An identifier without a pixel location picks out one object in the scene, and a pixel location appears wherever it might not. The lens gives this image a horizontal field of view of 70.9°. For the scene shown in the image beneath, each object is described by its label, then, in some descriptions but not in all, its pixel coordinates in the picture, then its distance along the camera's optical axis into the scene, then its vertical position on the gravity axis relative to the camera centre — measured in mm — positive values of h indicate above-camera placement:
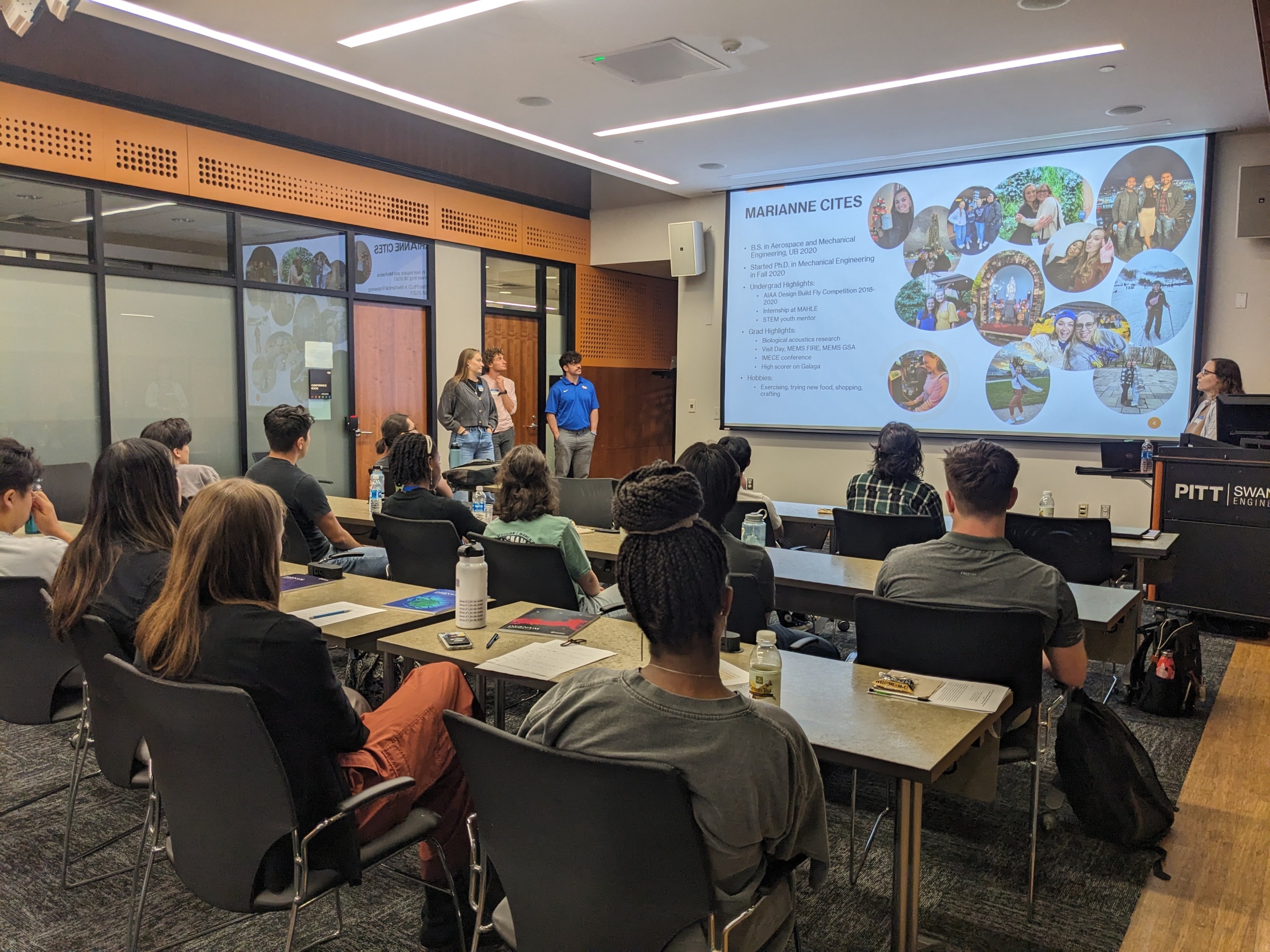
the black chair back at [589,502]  4828 -613
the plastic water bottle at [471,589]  2463 -557
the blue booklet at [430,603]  2701 -668
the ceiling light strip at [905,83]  4965 +1919
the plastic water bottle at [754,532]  3506 -551
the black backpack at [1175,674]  3787 -1184
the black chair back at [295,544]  4023 -721
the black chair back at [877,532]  3758 -595
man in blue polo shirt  9062 -287
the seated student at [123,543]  2223 -419
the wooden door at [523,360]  9289 +305
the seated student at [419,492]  3633 -435
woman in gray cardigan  7551 -191
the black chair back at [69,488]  4895 -592
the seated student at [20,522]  2674 -441
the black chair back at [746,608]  2578 -632
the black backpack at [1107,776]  2621 -1123
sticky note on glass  7469 +265
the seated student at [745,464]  4309 -356
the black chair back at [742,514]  4109 -579
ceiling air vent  5000 +1900
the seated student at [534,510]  3215 -446
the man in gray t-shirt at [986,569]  2301 -460
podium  4871 -707
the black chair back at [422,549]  3451 -638
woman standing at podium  5676 +99
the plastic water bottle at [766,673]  1869 -588
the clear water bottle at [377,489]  4594 -555
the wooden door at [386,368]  7910 +176
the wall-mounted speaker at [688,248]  8789 +1413
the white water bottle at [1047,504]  4629 -561
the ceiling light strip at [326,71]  4578 +1928
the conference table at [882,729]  1639 -667
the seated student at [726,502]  2738 -341
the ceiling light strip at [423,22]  4461 +1907
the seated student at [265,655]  1686 -514
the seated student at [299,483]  3955 -433
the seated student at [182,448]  4129 -302
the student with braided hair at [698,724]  1274 -490
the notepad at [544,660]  2078 -658
